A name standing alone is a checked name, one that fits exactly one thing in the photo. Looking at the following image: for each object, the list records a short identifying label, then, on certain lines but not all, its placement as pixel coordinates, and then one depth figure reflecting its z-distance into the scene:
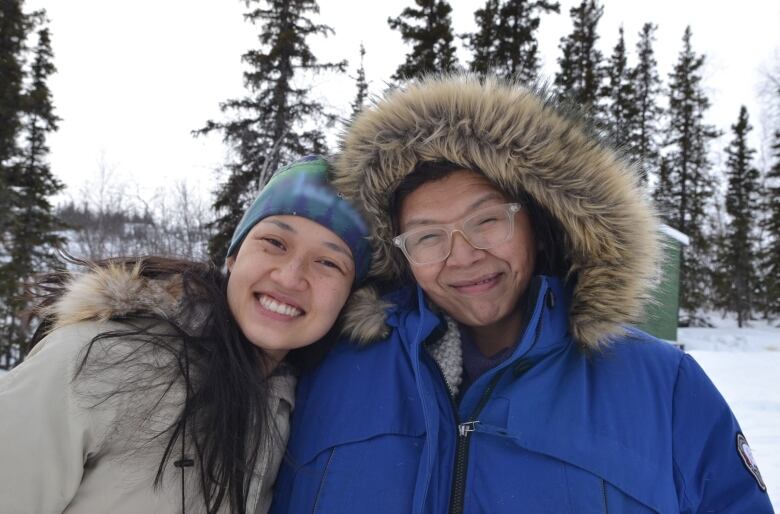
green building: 9.18
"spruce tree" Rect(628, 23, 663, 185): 25.31
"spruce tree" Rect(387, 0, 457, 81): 15.90
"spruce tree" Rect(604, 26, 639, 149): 24.70
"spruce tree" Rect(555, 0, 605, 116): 22.89
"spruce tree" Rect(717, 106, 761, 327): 27.38
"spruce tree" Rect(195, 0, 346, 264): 14.79
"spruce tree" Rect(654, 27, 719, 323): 23.98
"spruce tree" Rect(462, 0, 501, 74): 16.77
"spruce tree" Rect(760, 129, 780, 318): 25.11
